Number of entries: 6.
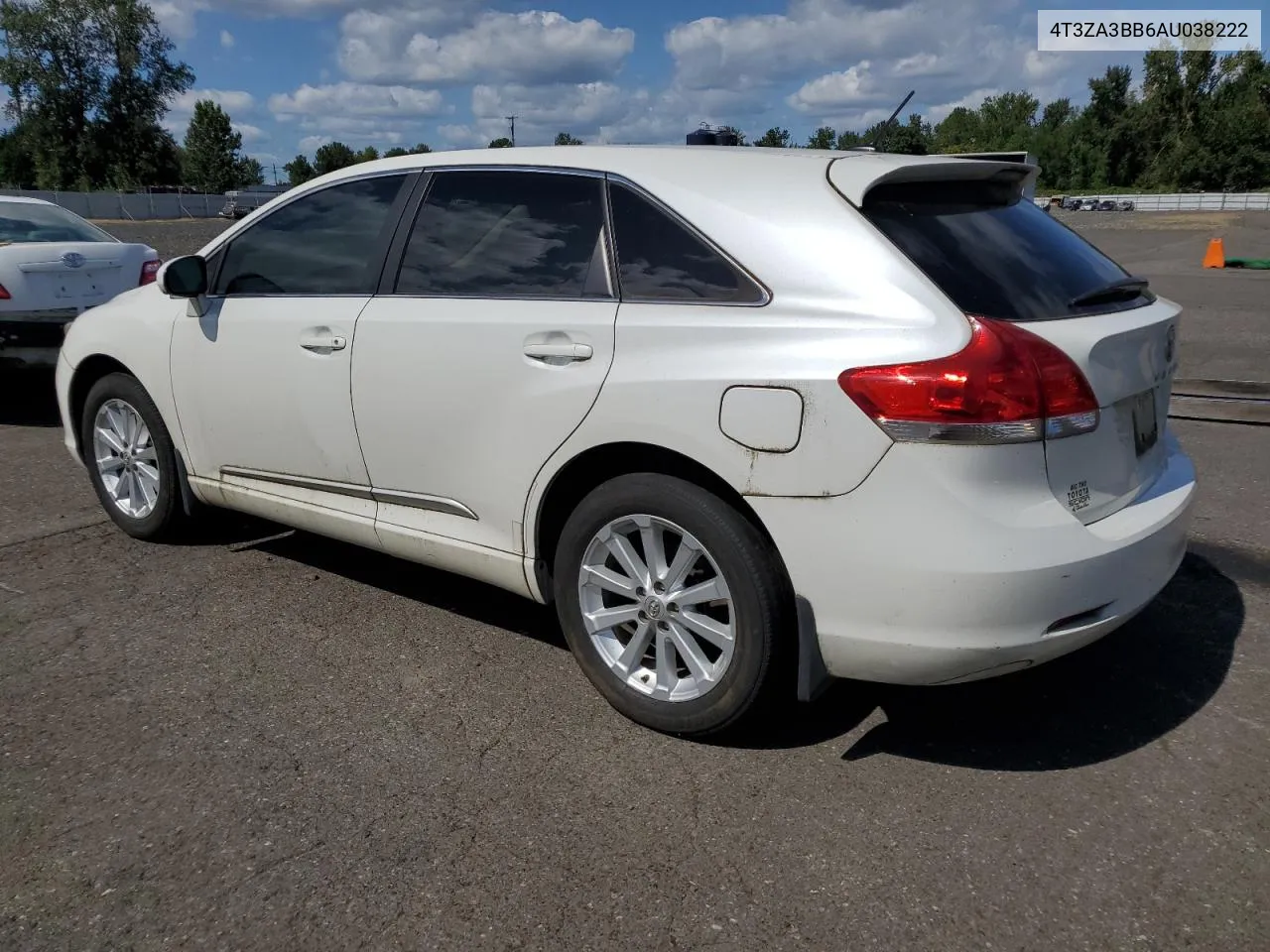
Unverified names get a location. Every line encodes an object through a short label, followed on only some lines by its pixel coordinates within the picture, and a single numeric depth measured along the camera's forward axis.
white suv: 2.73
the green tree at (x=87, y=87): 74.38
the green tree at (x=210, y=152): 94.00
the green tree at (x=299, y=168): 101.85
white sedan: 7.67
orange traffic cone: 20.64
